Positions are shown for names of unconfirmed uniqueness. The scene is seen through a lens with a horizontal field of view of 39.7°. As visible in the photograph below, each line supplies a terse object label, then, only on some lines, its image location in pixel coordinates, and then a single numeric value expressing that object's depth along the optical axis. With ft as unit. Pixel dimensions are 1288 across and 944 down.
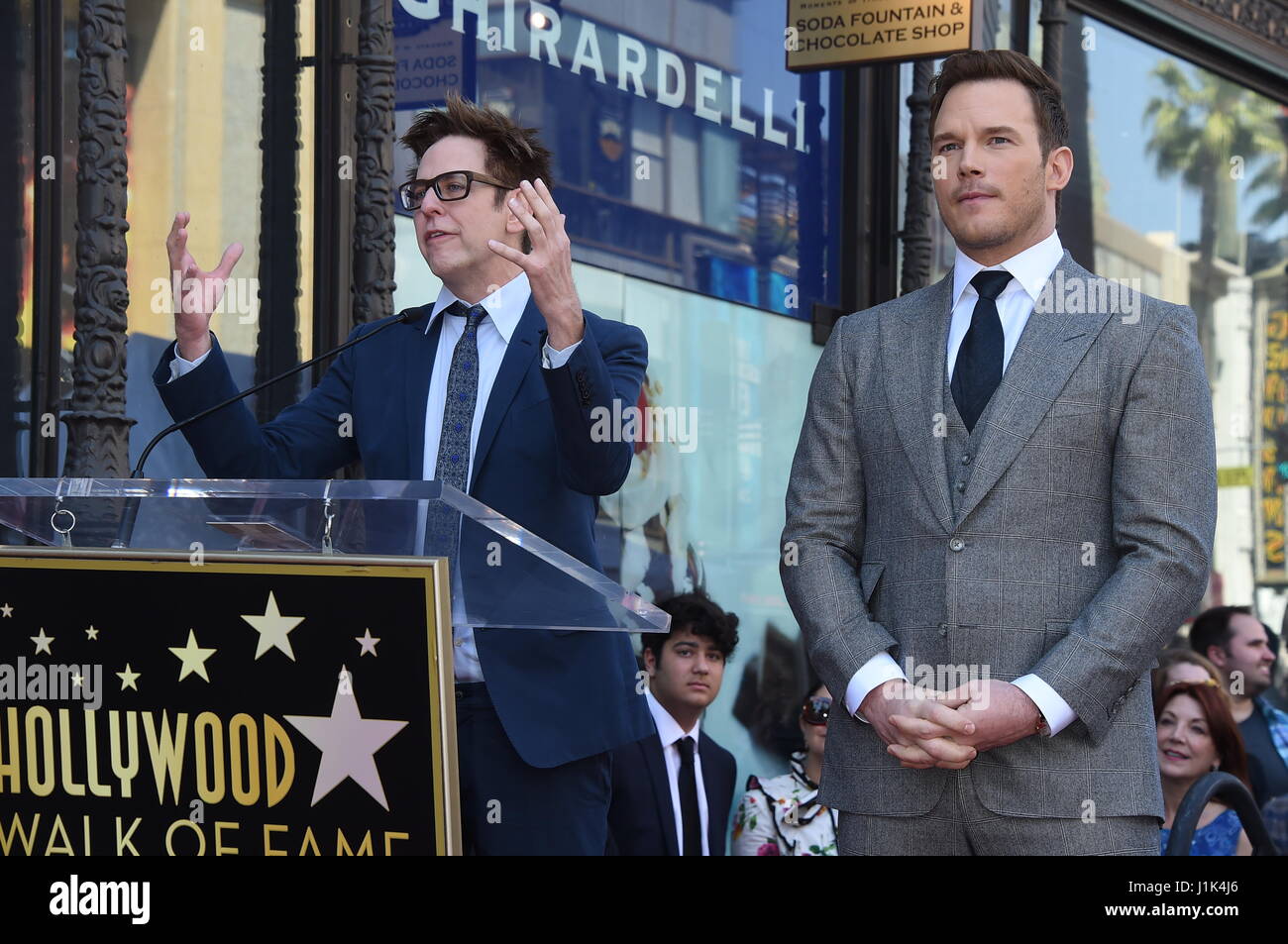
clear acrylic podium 9.89
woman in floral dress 22.45
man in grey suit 10.25
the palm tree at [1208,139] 36.63
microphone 10.26
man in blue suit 11.23
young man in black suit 20.71
